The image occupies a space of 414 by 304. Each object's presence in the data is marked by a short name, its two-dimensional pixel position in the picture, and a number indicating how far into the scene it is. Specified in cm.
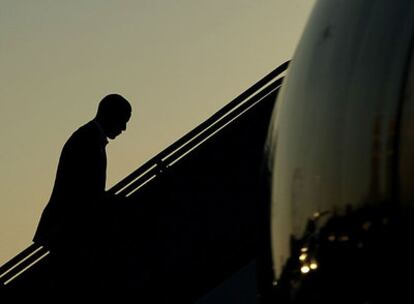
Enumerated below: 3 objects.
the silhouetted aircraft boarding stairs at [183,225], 2224
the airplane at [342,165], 657
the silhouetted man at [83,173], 1884
